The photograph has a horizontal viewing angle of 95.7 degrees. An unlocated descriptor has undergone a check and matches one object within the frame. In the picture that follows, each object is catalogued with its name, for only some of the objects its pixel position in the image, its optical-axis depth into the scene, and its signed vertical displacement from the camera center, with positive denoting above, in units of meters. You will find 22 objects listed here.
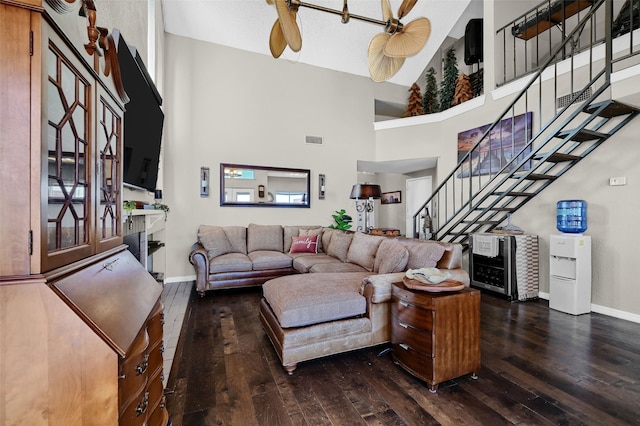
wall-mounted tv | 2.18 +0.82
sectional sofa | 2.22 -0.73
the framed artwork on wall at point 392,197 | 8.38 +0.44
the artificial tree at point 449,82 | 6.12 +2.78
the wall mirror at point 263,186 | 5.40 +0.50
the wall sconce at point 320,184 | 6.06 +0.59
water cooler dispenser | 3.36 -0.72
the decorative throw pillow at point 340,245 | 4.32 -0.51
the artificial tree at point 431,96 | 6.82 +2.76
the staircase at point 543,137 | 3.24 +1.01
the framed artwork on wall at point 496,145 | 4.29 +1.11
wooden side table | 1.94 -0.85
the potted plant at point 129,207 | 2.20 +0.03
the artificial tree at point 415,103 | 6.54 +2.47
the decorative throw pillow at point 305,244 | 5.04 -0.56
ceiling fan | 2.28 +1.61
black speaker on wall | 6.06 +3.62
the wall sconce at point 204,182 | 5.21 +0.53
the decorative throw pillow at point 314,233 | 5.17 -0.38
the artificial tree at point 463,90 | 5.54 +2.35
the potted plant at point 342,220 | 5.90 -0.16
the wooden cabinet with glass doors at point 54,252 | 0.76 -0.12
